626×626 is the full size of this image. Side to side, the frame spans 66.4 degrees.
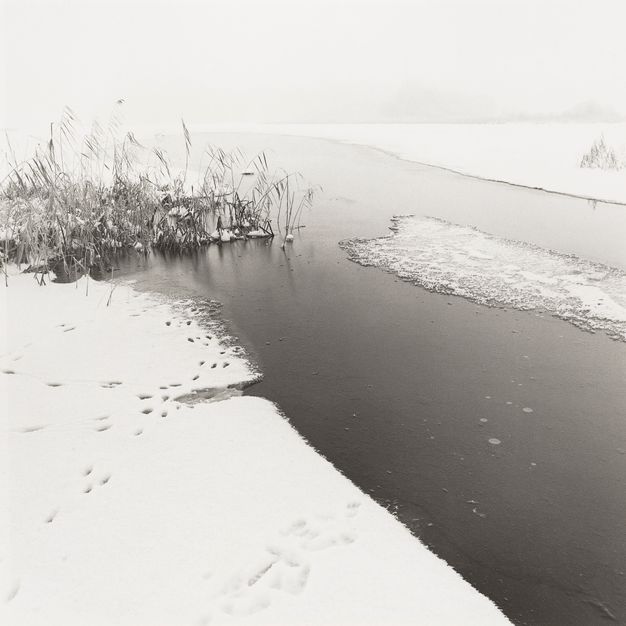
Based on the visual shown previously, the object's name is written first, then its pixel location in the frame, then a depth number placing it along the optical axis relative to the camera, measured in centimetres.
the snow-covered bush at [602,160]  1123
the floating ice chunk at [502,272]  458
